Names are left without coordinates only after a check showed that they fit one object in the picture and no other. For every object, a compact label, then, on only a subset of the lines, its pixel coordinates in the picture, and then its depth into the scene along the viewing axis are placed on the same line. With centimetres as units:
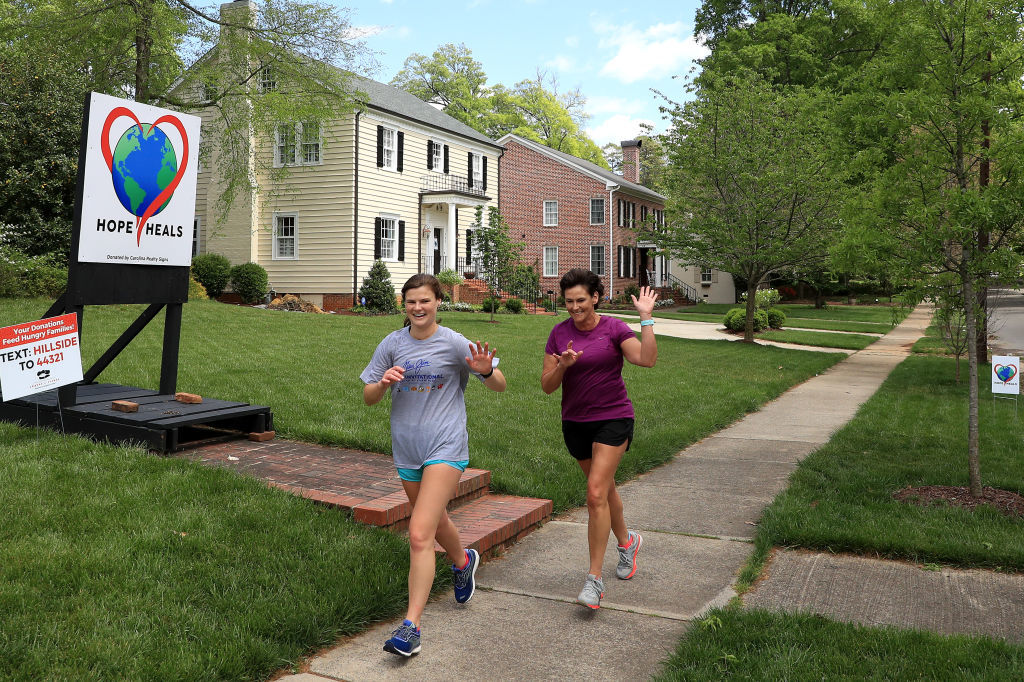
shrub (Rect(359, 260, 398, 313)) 2414
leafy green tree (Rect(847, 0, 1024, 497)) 626
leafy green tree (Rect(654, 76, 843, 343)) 1916
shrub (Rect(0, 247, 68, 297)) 1648
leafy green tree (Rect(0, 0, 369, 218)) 1870
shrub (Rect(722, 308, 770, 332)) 2423
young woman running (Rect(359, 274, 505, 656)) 388
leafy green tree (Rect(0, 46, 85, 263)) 1853
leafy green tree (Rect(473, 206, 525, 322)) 2266
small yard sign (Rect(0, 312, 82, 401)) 572
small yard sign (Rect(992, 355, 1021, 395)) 863
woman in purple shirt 432
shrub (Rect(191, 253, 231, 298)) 2453
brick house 3994
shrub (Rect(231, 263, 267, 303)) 2472
